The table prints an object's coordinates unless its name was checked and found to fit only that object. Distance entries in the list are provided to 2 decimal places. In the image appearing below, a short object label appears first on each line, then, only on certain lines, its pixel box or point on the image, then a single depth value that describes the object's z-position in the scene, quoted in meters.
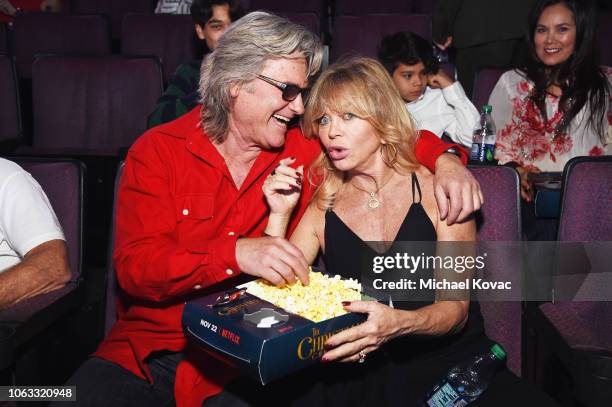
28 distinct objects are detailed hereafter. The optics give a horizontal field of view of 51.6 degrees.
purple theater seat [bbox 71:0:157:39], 5.26
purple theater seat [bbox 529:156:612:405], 1.53
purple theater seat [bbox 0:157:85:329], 1.81
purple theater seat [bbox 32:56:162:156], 3.26
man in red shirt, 1.52
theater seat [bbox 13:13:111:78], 4.43
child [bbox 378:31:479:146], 3.05
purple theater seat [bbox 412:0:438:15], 4.84
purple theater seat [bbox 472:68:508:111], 2.88
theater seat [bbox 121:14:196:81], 4.23
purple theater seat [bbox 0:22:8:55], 4.54
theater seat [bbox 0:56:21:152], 3.18
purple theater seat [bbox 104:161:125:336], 1.76
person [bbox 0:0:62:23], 5.05
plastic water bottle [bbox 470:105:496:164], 2.66
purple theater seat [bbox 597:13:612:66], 3.83
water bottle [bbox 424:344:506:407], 1.46
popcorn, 1.27
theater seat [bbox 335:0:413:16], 4.86
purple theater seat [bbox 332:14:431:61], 4.07
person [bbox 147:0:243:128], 2.71
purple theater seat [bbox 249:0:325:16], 4.73
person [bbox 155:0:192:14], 4.73
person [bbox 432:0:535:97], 3.74
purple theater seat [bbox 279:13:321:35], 4.11
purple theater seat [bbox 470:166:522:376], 1.75
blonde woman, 1.49
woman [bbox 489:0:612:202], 2.65
